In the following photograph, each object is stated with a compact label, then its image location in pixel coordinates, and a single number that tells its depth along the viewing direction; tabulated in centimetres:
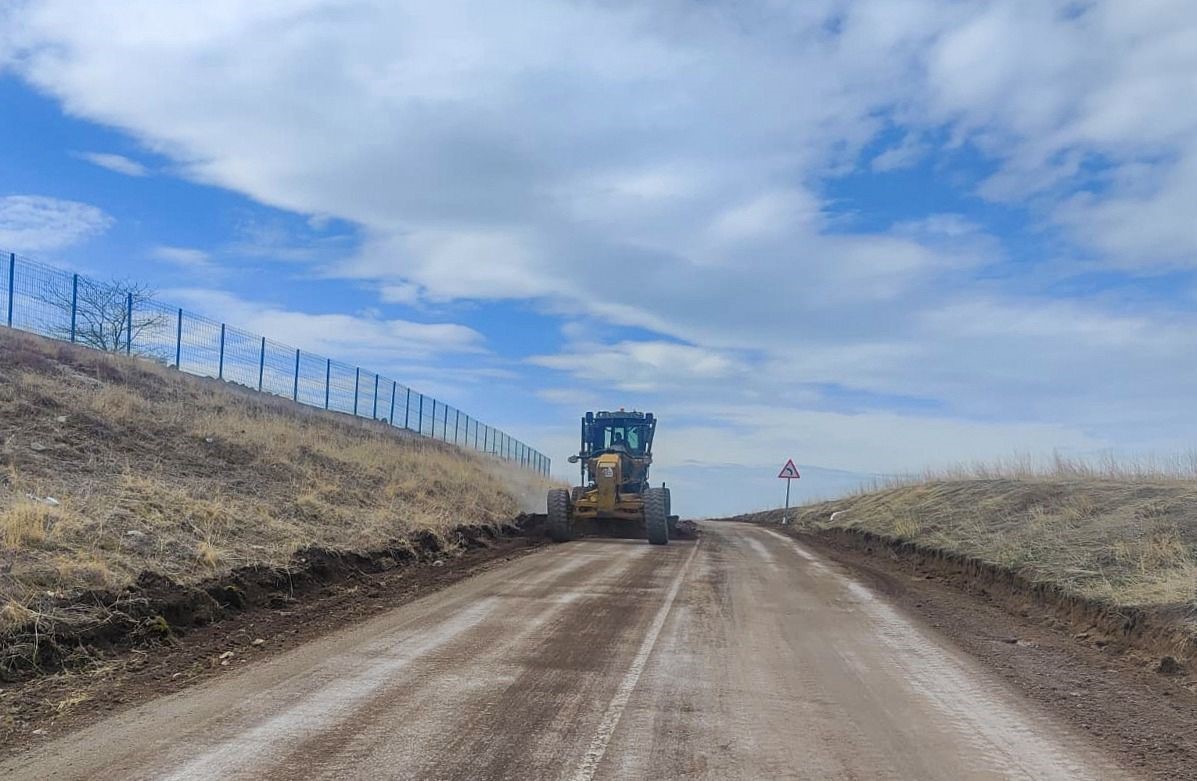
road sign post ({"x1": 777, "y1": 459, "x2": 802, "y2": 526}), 3808
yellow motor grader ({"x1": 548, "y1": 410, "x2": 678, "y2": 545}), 2244
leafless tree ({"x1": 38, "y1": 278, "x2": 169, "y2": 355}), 2514
